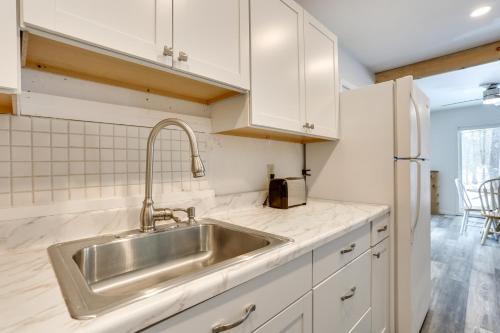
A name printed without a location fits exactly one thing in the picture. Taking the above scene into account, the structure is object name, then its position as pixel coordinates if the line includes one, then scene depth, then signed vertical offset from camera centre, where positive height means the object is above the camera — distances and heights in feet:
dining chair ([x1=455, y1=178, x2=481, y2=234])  13.44 -2.17
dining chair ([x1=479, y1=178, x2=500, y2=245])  11.55 -2.03
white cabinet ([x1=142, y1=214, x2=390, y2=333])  2.08 -1.46
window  16.31 +0.58
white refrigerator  5.17 -0.13
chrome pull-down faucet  3.34 -0.29
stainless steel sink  1.86 -1.04
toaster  5.31 -0.58
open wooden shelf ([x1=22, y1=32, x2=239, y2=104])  2.63 +1.22
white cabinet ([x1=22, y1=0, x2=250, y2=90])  2.30 +1.50
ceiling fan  12.21 +3.46
